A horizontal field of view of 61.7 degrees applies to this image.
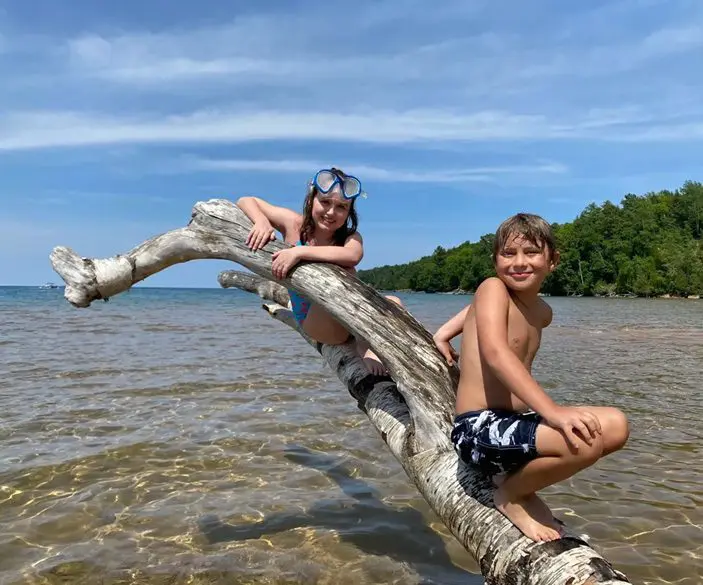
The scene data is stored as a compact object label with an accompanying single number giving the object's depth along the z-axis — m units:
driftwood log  2.35
